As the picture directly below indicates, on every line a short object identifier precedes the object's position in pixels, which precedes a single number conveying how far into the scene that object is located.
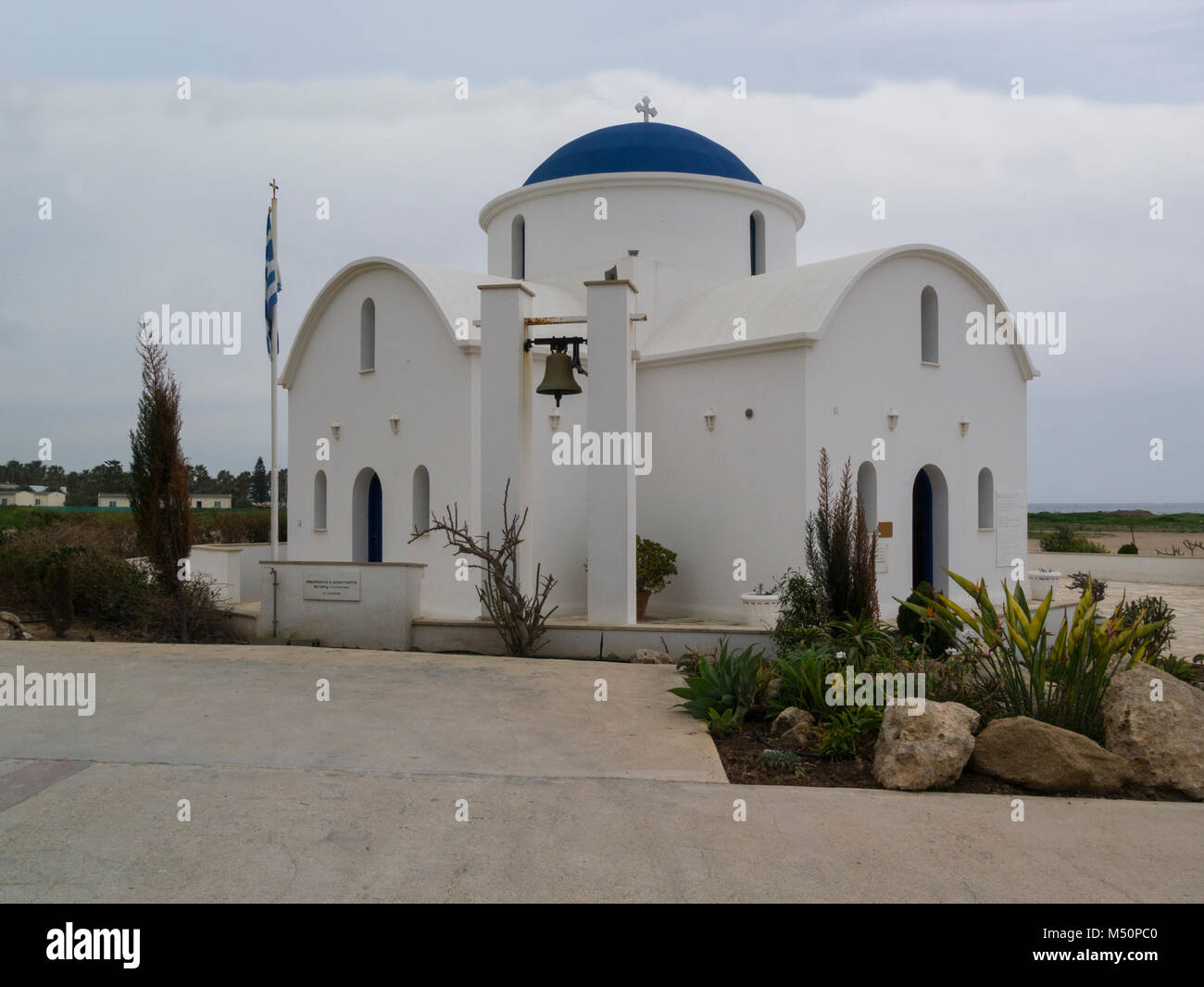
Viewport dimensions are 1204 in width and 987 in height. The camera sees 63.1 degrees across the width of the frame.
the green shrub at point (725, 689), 8.16
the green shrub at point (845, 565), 10.97
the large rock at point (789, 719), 7.52
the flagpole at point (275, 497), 17.92
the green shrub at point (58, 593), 15.06
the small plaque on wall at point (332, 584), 12.19
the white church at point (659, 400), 12.17
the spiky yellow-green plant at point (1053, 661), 7.07
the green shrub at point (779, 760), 6.81
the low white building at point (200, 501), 55.88
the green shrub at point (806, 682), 7.82
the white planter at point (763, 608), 12.84
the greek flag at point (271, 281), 18.85
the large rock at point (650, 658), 11.13
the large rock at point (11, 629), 14.10
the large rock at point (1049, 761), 6.41
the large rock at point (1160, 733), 6.49
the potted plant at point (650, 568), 14.70
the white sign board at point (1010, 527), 17.02
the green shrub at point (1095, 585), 17.20
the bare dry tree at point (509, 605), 11.29
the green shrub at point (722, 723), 7.73
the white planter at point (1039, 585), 17.98
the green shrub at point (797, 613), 10.27
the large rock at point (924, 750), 6.38
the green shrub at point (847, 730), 7.00
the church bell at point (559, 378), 11.36
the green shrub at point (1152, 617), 9.20
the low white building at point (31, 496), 54.50
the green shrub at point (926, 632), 10.38
